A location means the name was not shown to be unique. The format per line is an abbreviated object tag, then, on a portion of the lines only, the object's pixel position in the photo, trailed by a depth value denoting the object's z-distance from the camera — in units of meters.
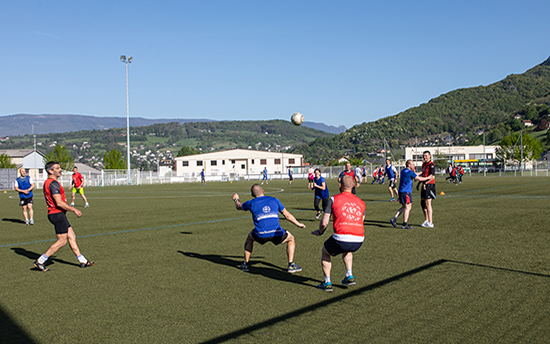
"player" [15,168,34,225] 14.69
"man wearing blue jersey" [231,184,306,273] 6.90
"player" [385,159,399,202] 20.97
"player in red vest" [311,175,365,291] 5.78
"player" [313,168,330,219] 14.32
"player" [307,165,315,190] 28.66
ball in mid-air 25.80
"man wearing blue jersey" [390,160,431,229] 12.15
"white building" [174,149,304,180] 105.81
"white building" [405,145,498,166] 133.38
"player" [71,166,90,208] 21.08
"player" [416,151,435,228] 11.66
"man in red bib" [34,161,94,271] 7.67
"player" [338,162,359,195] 15.81
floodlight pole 60.06
